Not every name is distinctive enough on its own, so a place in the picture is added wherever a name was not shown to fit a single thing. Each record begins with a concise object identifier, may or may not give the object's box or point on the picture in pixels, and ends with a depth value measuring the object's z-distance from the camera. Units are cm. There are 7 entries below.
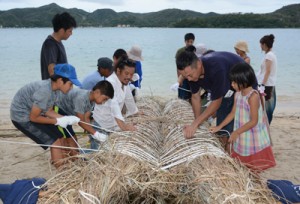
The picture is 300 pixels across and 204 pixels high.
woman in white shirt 625
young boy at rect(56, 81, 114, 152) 409
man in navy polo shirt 369
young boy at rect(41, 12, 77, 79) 482
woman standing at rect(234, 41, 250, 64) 646
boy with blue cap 386
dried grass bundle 256
